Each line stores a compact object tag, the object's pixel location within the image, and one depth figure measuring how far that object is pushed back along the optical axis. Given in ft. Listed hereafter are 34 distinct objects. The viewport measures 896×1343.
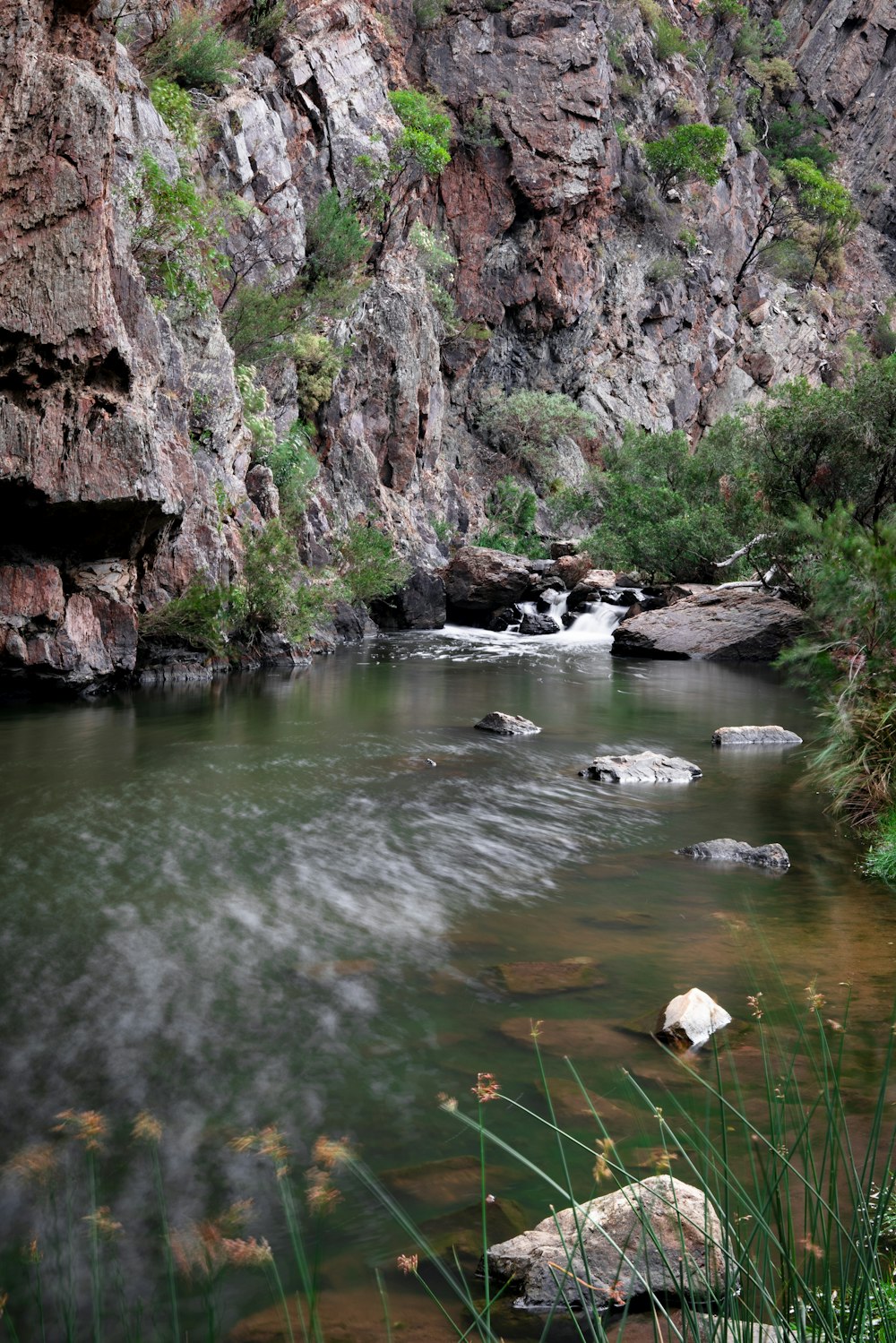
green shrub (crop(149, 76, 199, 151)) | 57.47
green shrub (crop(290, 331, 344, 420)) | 81.30
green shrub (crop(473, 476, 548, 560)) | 116.88
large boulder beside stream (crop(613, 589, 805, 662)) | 63.05
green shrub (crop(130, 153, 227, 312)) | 45.91
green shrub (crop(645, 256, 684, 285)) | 137.18
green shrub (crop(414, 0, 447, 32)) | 110.73
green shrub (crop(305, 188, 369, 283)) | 81.76
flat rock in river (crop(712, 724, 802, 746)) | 34.22
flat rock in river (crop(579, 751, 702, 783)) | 28.19
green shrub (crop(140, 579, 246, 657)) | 47.26
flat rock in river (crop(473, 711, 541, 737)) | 36.17
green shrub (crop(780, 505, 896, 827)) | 21.38
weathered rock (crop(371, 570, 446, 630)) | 85.10
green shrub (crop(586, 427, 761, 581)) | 78.84
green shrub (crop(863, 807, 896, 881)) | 18.60
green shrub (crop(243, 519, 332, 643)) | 53.21
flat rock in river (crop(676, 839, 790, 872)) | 19.39
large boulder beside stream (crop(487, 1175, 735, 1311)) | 7.11
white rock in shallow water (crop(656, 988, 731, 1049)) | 11.42
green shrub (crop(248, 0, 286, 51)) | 78.18
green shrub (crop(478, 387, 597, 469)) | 122.42
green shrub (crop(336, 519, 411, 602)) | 74.74
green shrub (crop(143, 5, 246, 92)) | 64.44
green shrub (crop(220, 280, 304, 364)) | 69.67
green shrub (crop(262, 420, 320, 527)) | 64.90
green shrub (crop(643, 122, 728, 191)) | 135.54
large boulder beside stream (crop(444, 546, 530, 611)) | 89.71
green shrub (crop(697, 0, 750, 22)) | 152.76
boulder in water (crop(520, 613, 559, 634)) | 85.46
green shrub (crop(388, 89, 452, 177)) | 94.53
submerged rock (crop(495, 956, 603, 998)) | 13.29
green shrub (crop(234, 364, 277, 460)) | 63.21
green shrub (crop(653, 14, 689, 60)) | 139.85
